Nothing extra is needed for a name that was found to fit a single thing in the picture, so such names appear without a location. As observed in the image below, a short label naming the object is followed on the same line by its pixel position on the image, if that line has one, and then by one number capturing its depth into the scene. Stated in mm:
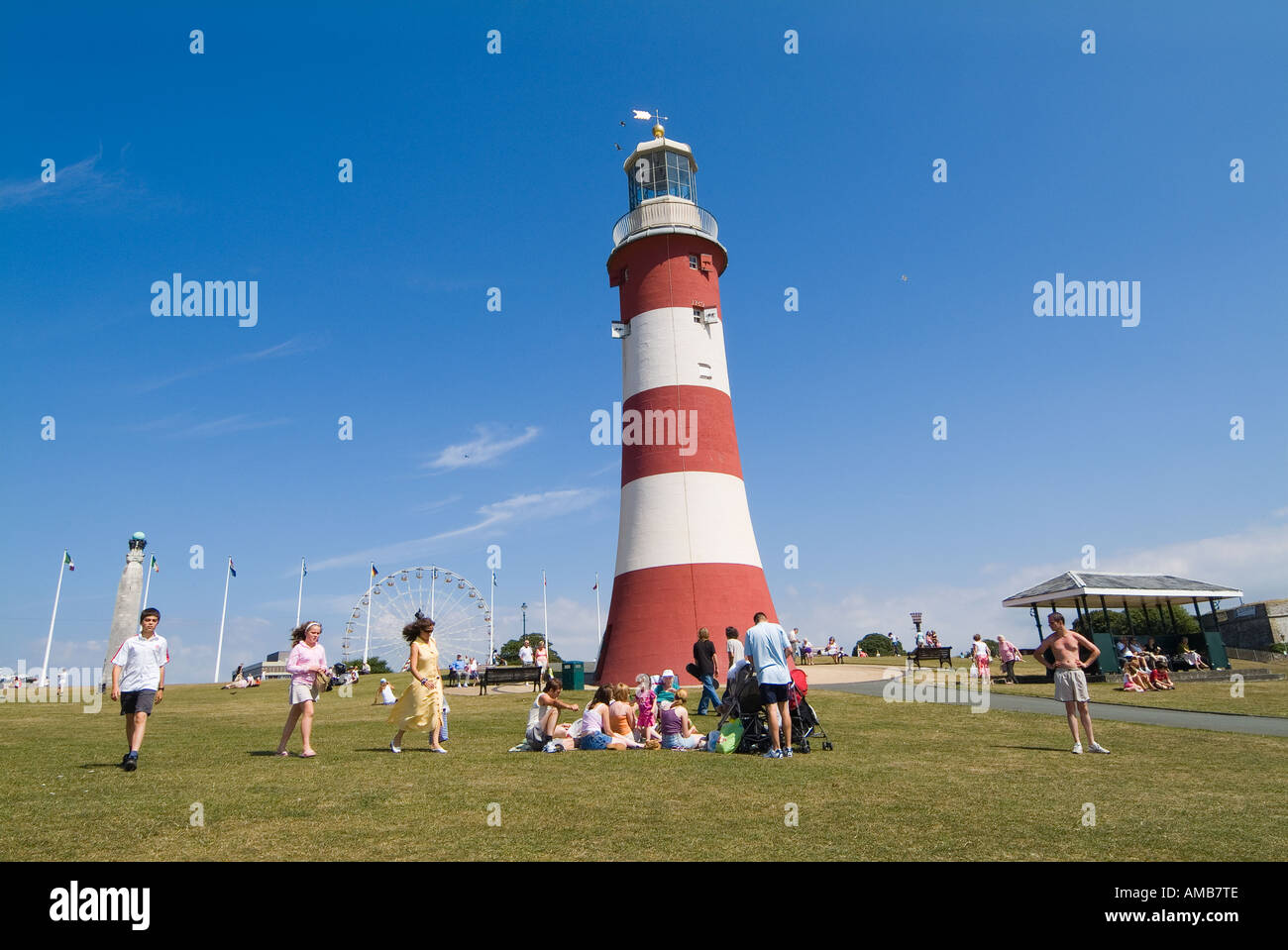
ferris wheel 46906
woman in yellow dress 10164
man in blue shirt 9820
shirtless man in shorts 9969
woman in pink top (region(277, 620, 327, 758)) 9500
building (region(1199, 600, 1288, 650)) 39562
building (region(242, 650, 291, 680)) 44812
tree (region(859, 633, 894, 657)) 57812
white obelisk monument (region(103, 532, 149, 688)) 37906
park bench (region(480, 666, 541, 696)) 23359
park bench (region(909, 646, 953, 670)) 30734
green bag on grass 10438
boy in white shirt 8688
